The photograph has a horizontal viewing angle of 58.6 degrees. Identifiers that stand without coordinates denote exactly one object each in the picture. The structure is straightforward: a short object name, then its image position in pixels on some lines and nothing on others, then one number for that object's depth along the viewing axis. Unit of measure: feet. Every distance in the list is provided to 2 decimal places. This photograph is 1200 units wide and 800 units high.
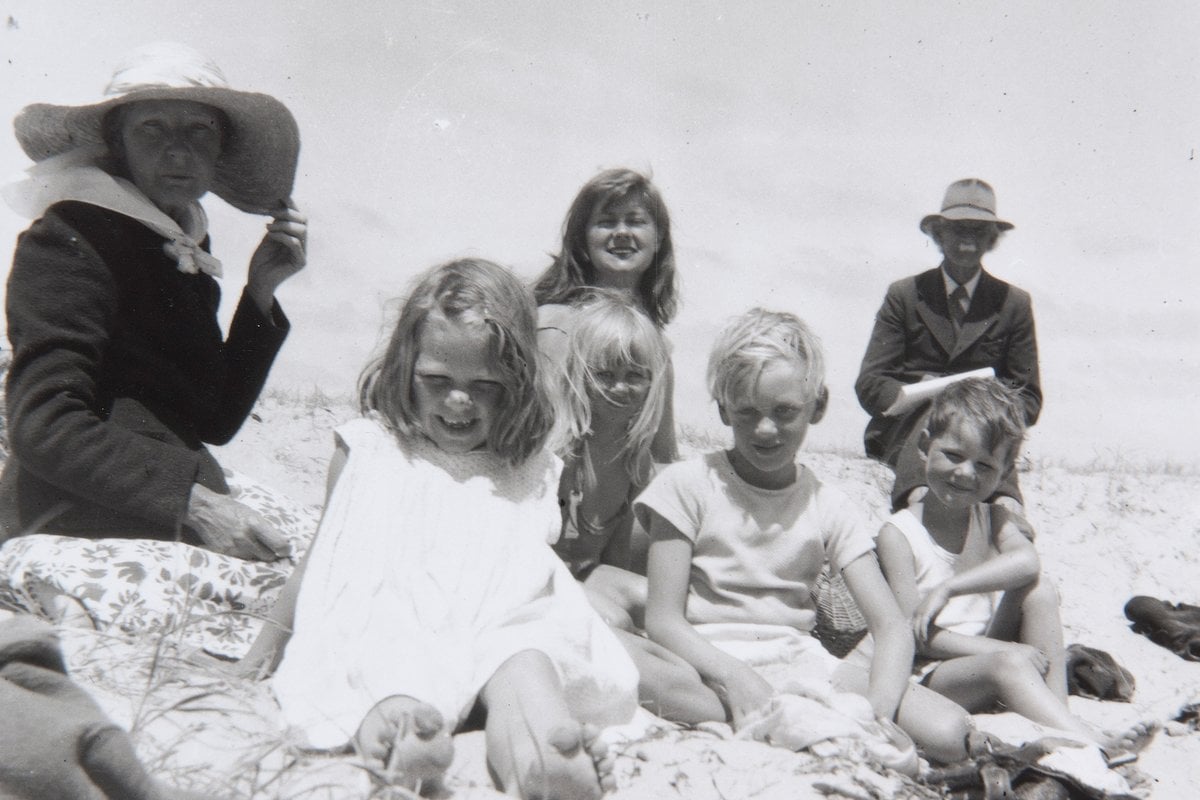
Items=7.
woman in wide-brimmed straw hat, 9.20
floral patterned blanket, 8.74
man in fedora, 16.01
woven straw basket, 12.11
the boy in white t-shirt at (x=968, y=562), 10.43
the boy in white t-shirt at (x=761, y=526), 9.80
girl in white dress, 6.85
